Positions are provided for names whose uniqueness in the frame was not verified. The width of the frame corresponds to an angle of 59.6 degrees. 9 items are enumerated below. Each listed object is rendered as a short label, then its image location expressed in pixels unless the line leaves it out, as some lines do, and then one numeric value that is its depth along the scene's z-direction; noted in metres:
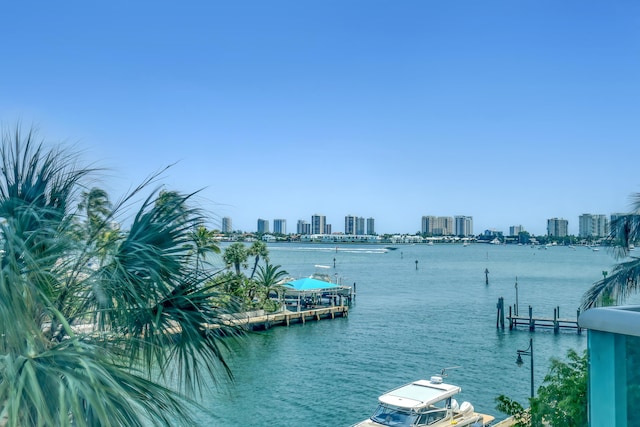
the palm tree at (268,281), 48.72
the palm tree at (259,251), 54.09
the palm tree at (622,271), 14.61
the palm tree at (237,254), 51.22
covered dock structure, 53.31
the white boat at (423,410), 19.39
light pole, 23.07
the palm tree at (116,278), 3.88
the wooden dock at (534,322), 44.22
